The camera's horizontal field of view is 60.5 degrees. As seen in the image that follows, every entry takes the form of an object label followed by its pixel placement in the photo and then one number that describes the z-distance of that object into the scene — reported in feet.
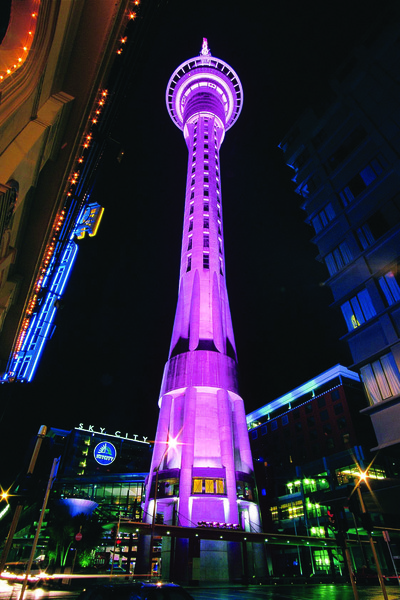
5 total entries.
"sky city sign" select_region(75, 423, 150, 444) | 276.00
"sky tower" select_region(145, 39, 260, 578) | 138.21
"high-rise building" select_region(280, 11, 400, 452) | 85.51
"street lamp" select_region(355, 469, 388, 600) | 39.55
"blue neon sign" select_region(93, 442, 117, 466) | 248.32
